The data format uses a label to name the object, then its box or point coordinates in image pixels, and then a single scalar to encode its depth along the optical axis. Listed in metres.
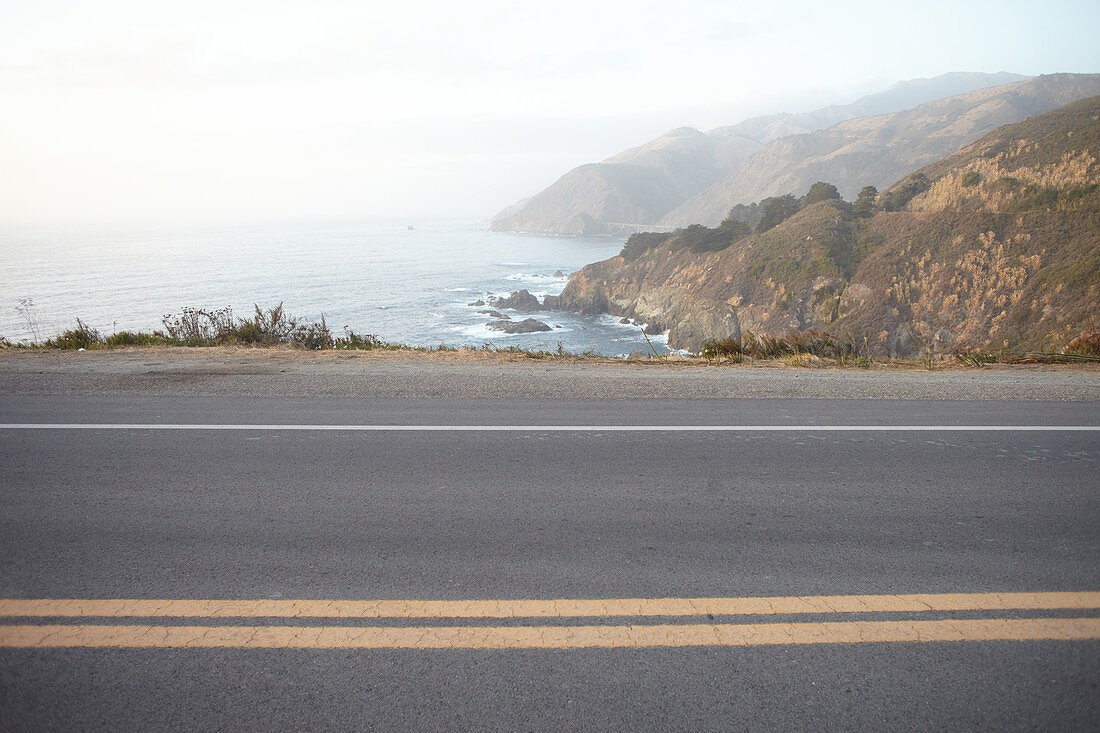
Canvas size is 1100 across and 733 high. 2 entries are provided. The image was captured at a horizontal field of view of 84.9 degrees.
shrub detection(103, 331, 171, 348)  11.93
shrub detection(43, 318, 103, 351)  11.75
